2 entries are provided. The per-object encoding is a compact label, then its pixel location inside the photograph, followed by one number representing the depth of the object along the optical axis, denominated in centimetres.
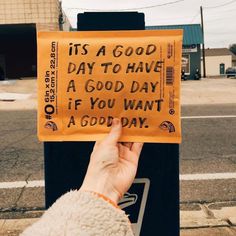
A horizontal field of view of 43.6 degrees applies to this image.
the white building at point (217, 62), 5518
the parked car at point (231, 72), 3734
